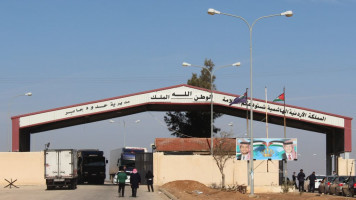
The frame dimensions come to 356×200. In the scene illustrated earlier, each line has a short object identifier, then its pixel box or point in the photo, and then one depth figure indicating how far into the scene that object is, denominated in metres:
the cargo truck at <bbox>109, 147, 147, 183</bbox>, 61.63
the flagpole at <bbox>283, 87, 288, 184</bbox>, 53.43
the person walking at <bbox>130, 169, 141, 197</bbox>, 34.69
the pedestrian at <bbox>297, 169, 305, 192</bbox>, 46.21
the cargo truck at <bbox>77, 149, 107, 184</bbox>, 62.22
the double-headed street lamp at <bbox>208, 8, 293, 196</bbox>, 34.22
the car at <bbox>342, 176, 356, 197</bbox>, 37.03
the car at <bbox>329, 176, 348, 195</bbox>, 40.75
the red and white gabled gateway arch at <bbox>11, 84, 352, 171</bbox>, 60.66
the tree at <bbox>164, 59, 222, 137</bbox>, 90.00
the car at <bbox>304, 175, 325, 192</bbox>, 53.57
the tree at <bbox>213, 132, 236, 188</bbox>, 55.41
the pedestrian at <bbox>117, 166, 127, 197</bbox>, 34.25
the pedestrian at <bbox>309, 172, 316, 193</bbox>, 46.22
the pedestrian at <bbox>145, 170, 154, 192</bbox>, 43.09
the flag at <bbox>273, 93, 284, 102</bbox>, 55.41
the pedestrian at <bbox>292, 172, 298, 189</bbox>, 57.37
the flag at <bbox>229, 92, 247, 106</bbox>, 50.81
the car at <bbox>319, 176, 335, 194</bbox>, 44.41
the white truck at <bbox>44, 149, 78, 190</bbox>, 44.34
